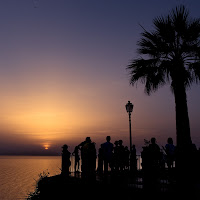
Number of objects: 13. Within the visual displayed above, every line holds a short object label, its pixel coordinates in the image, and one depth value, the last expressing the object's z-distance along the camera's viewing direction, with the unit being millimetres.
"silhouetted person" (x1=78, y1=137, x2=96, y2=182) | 10031
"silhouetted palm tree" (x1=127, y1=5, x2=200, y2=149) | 12867
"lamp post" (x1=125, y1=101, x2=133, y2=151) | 19141
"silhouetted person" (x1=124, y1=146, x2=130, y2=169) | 15769
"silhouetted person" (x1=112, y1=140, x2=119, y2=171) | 14117
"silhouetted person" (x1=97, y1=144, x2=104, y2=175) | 14266
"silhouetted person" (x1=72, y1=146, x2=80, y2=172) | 14920
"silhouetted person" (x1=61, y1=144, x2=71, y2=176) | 13727
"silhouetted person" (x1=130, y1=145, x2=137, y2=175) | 16891
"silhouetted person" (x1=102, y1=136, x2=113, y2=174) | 13008
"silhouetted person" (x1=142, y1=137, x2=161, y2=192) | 7570
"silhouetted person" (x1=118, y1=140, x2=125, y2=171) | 14102
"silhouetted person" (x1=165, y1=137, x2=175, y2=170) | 13266
